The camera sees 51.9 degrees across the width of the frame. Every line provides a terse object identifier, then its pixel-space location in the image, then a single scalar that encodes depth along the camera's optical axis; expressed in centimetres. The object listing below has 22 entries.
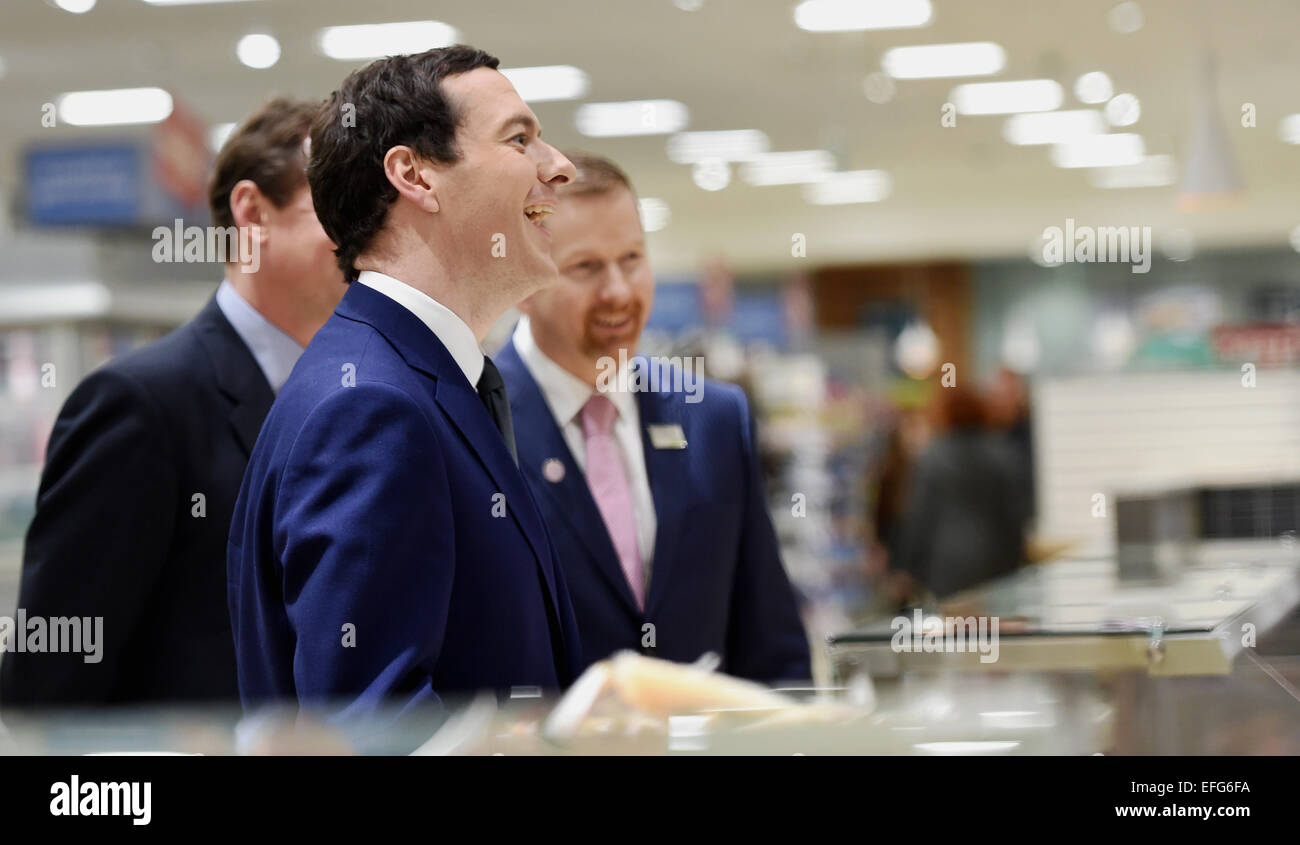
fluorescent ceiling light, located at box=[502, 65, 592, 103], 497
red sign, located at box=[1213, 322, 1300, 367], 890
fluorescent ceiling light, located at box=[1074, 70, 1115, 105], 905
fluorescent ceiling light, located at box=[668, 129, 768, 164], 1000
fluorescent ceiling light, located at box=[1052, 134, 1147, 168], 1128
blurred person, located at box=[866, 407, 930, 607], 603
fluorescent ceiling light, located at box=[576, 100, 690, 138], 762
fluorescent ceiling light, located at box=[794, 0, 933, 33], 731
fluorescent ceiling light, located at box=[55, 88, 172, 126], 791
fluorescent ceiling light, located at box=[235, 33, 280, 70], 693
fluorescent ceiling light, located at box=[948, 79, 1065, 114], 922
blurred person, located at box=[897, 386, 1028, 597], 555
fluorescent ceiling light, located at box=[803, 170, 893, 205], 1237
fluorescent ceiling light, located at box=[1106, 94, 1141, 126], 971
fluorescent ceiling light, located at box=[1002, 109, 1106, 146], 1037
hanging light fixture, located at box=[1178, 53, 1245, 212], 548
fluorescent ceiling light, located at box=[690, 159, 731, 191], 1123
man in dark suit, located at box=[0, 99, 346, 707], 152
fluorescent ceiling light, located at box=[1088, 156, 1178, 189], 1210
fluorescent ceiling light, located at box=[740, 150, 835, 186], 1128
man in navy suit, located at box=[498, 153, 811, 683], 175
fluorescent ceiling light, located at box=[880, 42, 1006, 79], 827
